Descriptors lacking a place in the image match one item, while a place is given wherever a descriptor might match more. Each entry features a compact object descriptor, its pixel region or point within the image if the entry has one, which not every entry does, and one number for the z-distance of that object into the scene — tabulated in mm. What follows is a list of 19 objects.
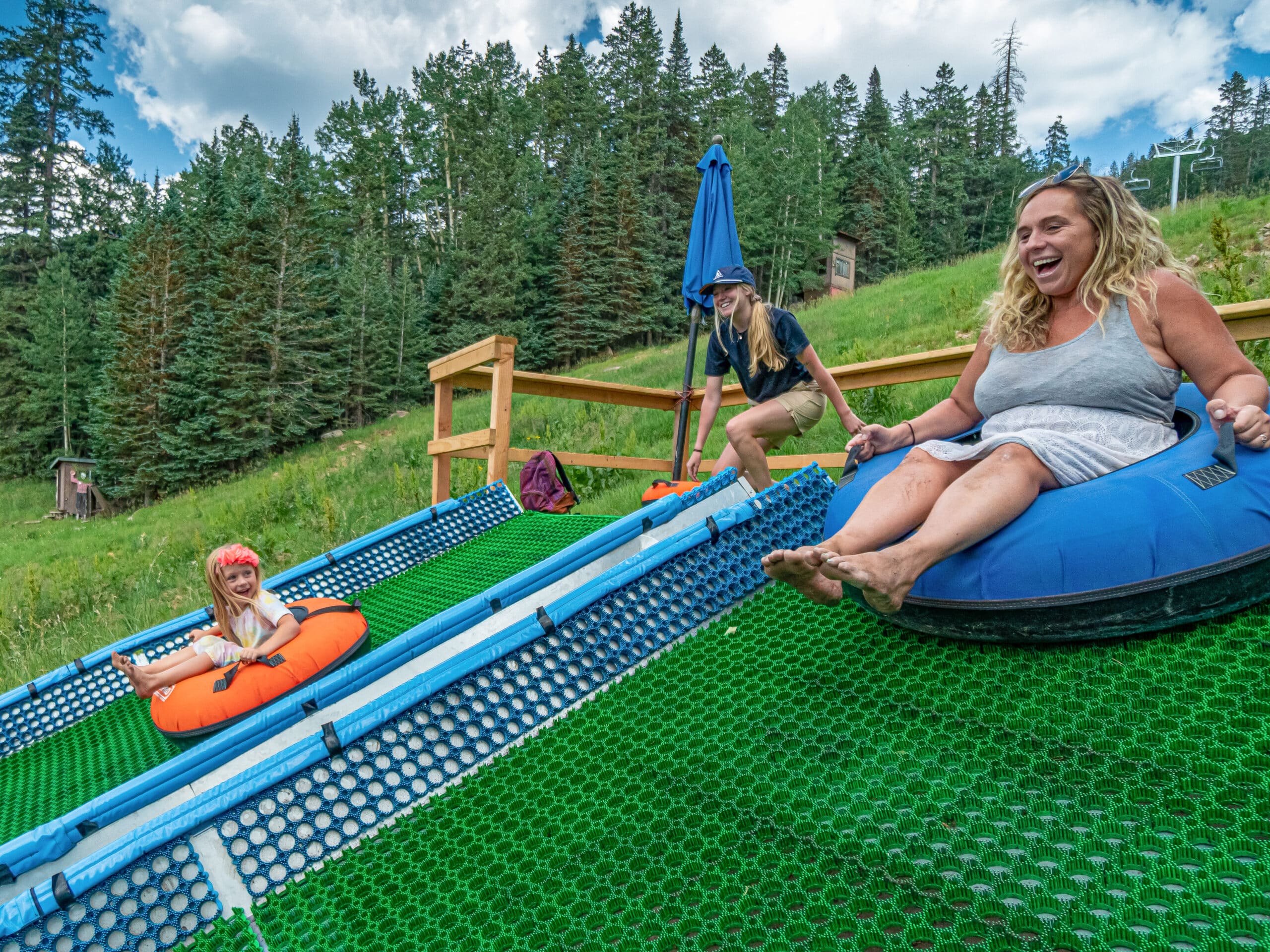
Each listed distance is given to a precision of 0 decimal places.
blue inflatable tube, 1734
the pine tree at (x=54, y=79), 40344
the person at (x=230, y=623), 3230
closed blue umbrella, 5594
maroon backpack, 5508
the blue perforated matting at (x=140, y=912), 1454
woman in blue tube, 1873
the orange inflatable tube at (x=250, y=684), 2902
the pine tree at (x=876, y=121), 49031
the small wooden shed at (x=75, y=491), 25906
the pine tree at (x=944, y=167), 45344
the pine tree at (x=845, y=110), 50131
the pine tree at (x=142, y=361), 25500
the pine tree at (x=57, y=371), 32094
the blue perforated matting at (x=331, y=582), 3844
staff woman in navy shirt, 4098
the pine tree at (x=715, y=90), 44125
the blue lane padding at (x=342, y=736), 1490
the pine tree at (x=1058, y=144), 59688
